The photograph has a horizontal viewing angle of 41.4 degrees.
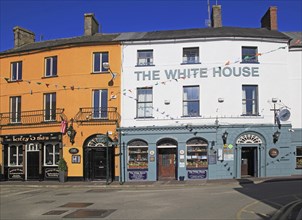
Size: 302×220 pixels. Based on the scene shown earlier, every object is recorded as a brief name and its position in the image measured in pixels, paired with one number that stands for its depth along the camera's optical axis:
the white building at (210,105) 26.84
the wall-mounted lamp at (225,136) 26.55
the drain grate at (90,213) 12.78
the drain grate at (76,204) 15.40
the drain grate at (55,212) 13.72
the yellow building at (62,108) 28.12
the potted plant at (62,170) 27.77
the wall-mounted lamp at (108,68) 26.42
